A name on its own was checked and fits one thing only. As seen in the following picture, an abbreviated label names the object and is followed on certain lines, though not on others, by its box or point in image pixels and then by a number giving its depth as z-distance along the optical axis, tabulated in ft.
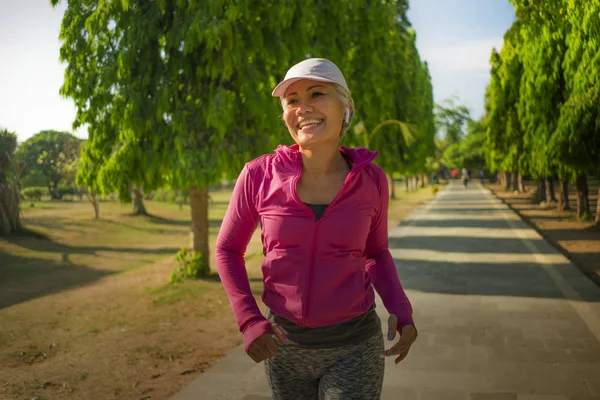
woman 7.27
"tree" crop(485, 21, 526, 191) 66.79
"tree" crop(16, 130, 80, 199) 36.45
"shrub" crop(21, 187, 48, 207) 39.46
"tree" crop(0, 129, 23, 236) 34.84
